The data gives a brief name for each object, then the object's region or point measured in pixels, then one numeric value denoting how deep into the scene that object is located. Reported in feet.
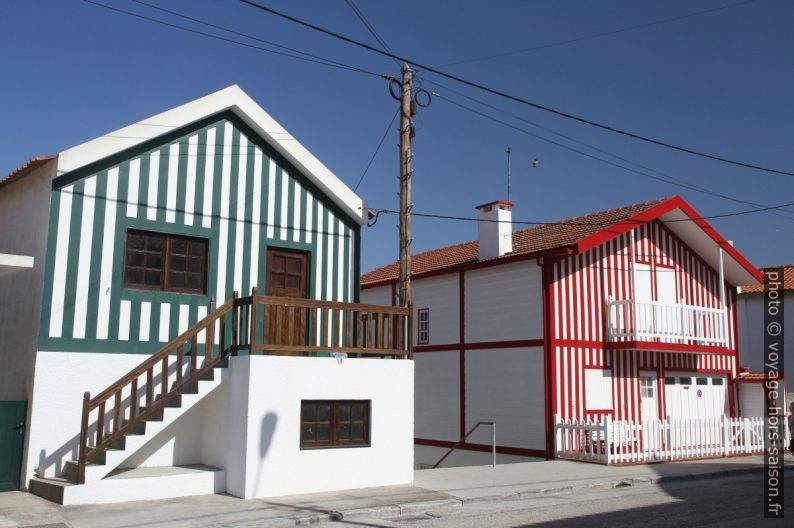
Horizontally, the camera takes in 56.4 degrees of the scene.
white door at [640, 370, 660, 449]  64.95
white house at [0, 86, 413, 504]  37.35
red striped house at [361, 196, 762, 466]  60.34
